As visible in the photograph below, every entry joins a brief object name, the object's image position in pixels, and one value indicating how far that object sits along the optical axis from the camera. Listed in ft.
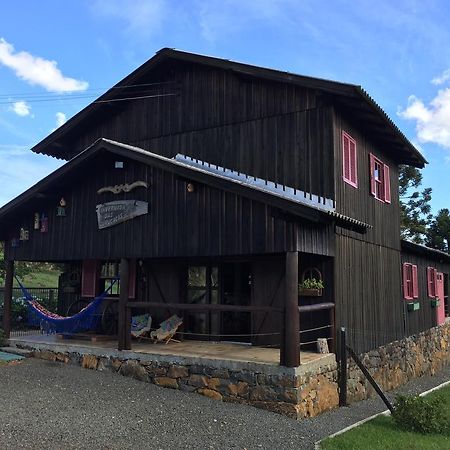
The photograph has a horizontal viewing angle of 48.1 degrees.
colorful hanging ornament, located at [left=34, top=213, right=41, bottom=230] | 40.22
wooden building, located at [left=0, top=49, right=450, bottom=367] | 30.68
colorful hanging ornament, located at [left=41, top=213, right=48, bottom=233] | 39.62
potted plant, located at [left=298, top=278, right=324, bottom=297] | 32.42
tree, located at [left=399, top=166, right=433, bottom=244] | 109.09
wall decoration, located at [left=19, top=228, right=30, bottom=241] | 40.88
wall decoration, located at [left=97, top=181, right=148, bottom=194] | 34.60
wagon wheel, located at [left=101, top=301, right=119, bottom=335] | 41.63
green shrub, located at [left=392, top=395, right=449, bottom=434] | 24.17
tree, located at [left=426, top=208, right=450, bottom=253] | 110.50
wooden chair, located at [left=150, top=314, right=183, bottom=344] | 36.17
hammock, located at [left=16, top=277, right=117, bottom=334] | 36.99
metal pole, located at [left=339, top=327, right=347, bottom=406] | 31.32
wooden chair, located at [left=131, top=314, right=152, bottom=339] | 37.29
